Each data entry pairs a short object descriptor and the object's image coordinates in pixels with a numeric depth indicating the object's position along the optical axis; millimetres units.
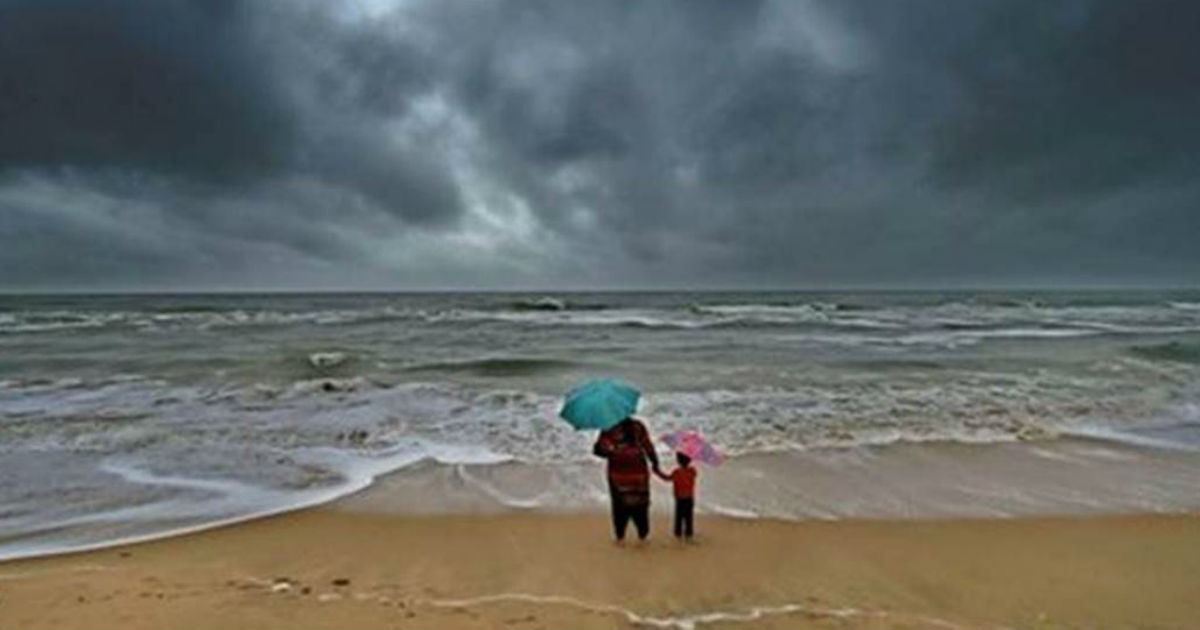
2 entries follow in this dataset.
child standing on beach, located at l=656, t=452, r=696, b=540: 6566
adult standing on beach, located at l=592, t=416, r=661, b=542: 6520
